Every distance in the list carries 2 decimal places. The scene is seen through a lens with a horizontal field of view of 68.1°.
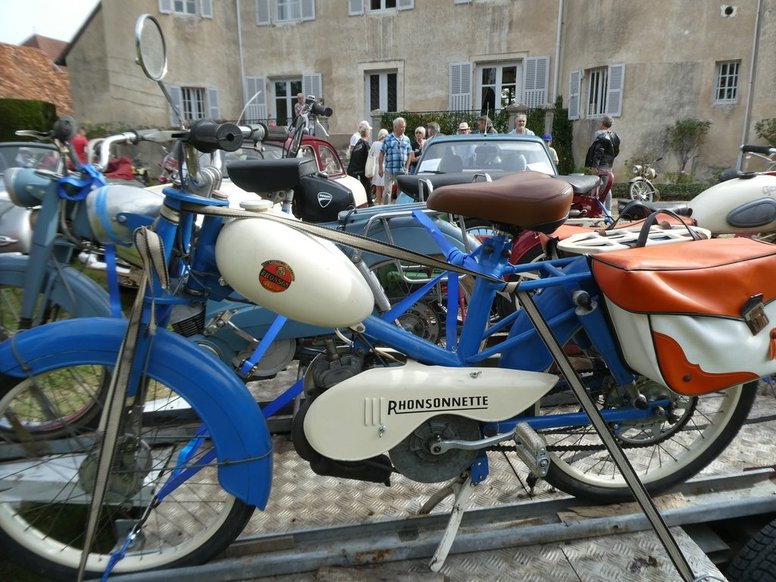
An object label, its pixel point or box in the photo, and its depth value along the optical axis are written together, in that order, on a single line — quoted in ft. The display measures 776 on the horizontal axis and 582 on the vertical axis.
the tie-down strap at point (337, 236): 5.45
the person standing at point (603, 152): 27.20
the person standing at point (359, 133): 33.99
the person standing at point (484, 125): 36.19
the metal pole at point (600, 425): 5.62
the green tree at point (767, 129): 45.68
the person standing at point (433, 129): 36.73
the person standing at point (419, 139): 35.26
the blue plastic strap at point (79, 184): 7.30
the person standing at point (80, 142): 13.34
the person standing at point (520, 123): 27.57
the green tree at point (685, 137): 49.03
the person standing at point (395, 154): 27.89
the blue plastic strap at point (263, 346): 7.61
